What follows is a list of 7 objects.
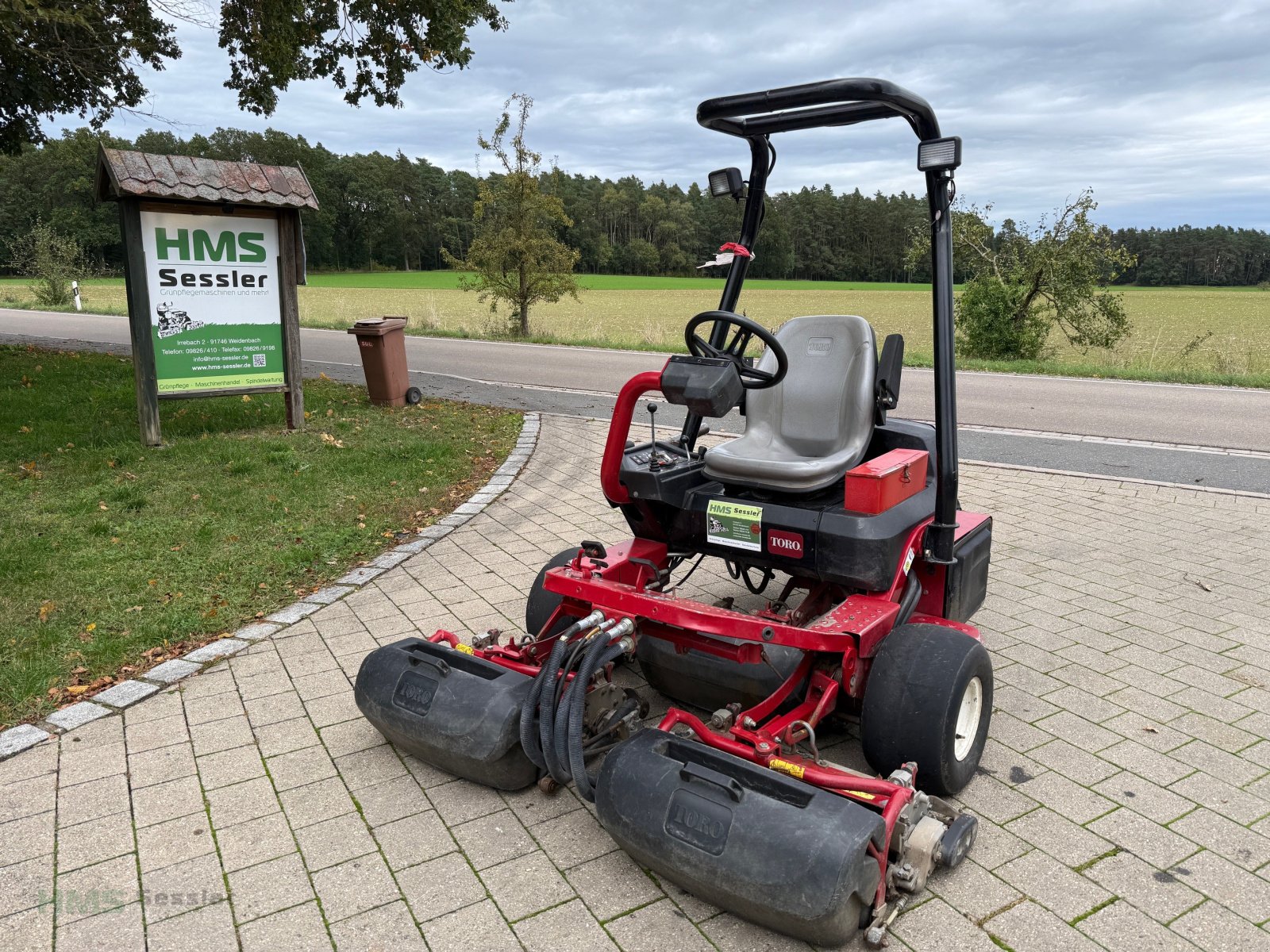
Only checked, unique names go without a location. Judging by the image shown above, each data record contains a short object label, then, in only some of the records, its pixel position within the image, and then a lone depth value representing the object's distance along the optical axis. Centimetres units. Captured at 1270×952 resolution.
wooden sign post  762
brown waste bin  1002
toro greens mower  234
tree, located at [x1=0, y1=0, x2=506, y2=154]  1030
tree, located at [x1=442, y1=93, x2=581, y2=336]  1897
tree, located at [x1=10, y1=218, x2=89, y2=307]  2830
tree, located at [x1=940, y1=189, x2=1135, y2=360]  1575
